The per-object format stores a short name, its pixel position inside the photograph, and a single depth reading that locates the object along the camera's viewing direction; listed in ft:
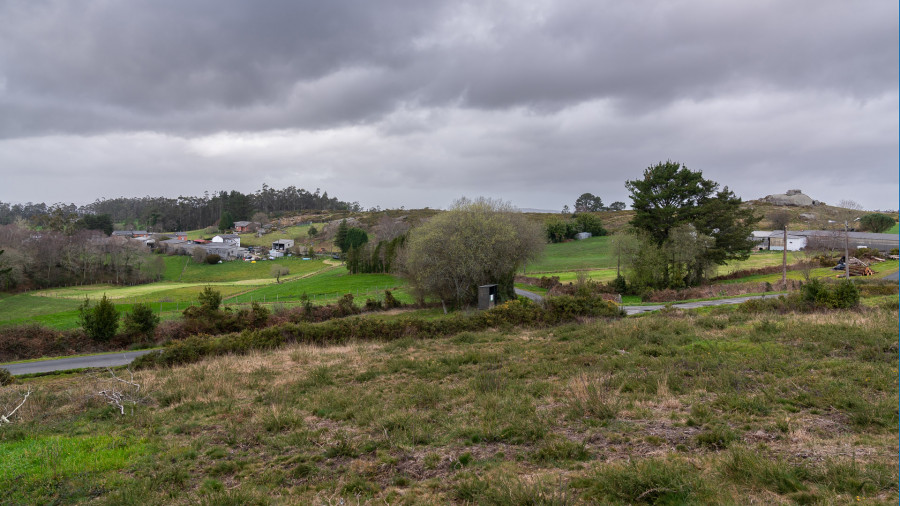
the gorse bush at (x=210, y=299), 110.52
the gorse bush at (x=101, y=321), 98.89
